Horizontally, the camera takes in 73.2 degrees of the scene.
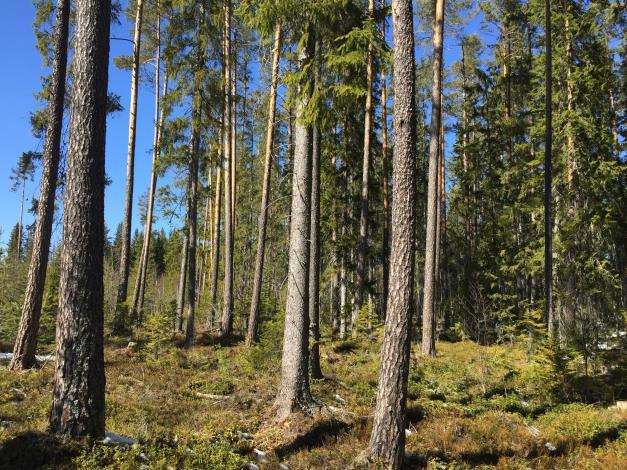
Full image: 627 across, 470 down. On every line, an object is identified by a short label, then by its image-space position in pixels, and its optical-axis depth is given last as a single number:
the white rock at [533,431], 7.74
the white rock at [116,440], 4.91
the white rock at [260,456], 6.21
